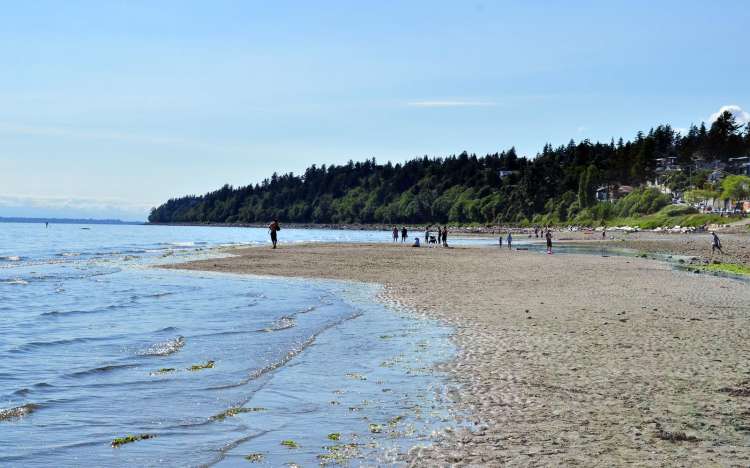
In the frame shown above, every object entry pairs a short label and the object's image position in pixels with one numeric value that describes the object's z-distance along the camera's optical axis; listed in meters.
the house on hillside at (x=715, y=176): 141.12
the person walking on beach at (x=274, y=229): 58.74
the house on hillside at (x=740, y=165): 149.00
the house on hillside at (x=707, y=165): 151.62
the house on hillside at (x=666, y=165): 159.25
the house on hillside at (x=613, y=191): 157.65
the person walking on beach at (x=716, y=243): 43.53
